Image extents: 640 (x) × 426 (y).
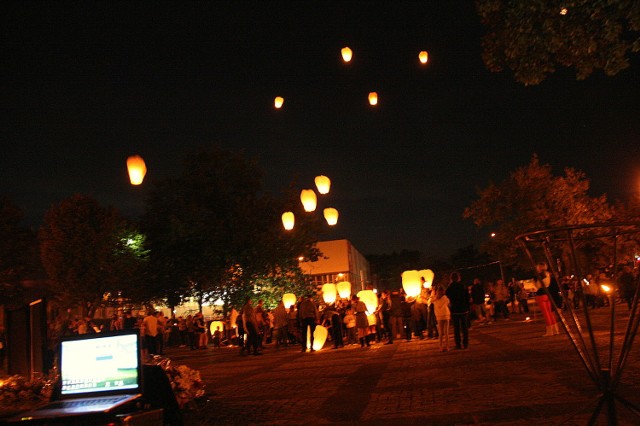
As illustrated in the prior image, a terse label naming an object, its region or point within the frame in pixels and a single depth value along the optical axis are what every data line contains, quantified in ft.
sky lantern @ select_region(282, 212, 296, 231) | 93.81
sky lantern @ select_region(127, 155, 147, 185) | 56.24
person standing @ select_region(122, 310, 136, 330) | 81.00
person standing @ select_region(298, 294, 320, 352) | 68.95
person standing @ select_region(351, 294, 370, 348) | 65.98
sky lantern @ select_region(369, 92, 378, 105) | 61.62
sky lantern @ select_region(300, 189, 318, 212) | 79.61
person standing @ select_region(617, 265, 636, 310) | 66.59
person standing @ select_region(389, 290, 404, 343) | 68.44
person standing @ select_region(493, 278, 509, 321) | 91.40
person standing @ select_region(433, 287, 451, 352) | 51.11
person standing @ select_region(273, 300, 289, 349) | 81.87
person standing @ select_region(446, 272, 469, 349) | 49.62
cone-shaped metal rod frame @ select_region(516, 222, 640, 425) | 14.44
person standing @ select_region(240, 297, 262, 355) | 68.80
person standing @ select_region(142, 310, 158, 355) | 79.41
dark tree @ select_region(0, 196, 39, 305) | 147.13
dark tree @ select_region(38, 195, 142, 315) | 133.18
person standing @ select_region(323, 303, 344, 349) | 70.90
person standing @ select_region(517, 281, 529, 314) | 96.12
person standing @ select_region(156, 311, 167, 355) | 83.46
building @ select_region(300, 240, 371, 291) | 208.64
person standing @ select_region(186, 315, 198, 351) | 97.86
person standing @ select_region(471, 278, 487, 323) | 80.43
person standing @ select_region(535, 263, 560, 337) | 53.13
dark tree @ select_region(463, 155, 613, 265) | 149.79
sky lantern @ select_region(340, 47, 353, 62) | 52.85
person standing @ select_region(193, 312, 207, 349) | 98.68
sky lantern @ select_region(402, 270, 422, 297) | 75.92
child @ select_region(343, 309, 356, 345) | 71.18
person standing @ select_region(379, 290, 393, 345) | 68.95
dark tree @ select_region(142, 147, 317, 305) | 108.58
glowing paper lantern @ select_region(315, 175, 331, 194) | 72.38
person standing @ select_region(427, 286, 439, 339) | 70.23
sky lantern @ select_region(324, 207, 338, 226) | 88.28
